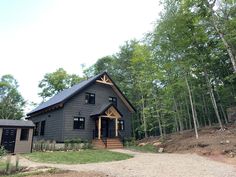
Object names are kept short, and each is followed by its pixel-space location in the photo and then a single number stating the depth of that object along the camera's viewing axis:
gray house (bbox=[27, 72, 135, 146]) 17.18
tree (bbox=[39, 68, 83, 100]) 34.91
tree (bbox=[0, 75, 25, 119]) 38.25
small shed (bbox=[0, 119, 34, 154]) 13.80
